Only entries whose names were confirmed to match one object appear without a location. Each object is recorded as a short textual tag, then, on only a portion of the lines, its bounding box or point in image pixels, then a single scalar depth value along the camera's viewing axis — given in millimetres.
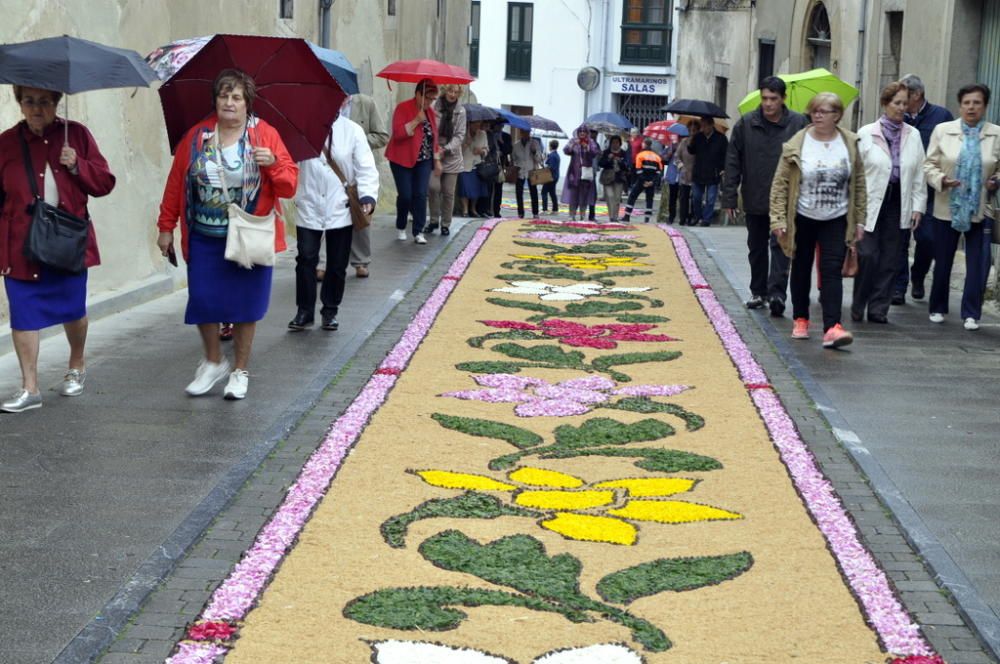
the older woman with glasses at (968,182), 11047
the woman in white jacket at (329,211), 10273
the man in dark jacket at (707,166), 21797
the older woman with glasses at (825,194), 10258
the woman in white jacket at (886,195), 10977
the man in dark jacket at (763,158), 11414
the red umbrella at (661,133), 33500
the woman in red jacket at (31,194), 7773
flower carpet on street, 4852
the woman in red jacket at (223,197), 7992
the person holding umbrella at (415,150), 14742
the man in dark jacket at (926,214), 11578
